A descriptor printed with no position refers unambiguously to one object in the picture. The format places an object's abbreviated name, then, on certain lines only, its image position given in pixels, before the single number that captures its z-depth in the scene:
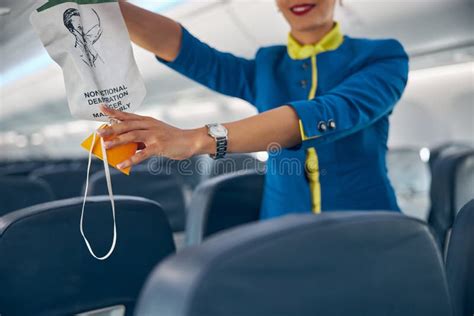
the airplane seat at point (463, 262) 1.24
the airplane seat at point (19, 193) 2.76
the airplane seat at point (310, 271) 0.74
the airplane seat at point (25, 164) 4.80
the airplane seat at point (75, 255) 1.36
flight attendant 1.57
